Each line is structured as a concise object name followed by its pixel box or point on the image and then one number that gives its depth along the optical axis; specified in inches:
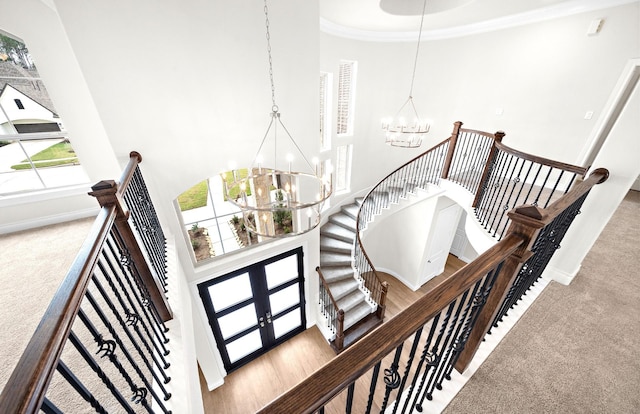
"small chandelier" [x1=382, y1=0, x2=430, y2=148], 254.3
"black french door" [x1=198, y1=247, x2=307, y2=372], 162.1
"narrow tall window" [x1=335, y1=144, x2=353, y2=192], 257.6
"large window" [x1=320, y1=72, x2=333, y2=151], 214.1
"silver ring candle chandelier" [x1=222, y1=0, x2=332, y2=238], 79.6
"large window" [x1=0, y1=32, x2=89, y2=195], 116.6
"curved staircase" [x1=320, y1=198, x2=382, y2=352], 204.2
